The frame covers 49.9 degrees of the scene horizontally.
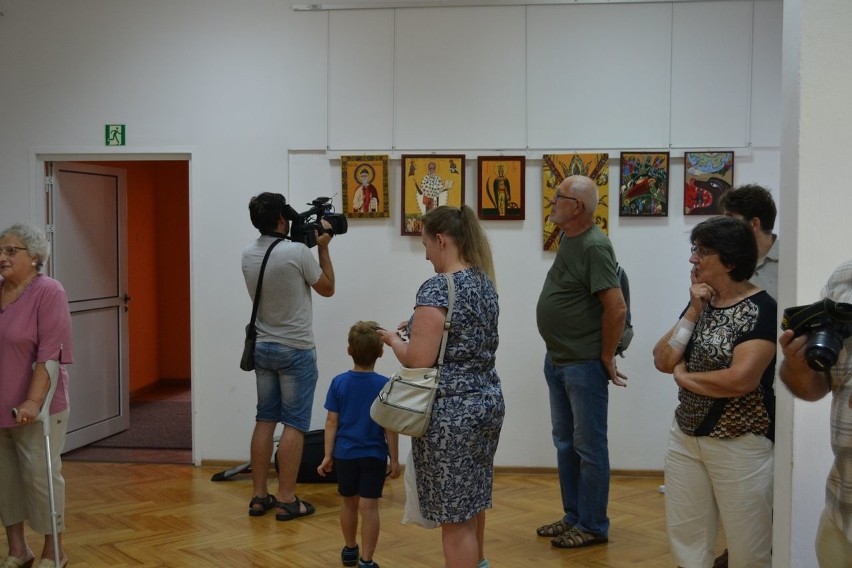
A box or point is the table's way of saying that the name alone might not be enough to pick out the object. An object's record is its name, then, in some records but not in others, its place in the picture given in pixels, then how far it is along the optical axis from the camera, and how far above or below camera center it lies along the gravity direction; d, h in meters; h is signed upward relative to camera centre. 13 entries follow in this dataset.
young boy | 3.82 -0.91
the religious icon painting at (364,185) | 5.80 +0.26
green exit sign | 5.98 +0.60
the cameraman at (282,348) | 4.82 -0.65
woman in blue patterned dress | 3.11 -0.54
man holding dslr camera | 2.22 -0.44
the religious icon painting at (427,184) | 5.76 +0.27
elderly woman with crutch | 3.78 -0.68
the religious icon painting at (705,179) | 5.62 +0.30
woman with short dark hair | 2.89 -0.55
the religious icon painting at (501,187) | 5.71 +0.25
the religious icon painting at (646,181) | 5.64 +0.29
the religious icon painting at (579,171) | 5.67 +0.35
